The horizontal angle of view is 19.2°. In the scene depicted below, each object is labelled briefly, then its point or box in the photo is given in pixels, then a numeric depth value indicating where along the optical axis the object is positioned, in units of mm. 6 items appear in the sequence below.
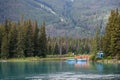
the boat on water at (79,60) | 150338
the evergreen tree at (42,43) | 161750
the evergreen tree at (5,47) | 153625
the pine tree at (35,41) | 161000
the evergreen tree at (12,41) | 156750
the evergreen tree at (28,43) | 158000
